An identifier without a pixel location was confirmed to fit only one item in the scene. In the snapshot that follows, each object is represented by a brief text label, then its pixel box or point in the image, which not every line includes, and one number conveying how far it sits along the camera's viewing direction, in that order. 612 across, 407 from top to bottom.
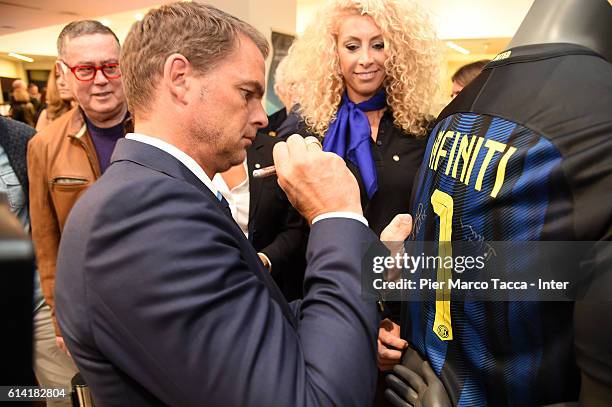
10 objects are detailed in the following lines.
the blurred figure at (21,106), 5.51
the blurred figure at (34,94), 6.06
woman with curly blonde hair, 1.82
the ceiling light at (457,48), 6.63
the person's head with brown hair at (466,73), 3.04
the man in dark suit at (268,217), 2.00
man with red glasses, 1.94
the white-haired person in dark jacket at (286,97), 2.33
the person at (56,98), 3.38
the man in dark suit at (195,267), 0.65
